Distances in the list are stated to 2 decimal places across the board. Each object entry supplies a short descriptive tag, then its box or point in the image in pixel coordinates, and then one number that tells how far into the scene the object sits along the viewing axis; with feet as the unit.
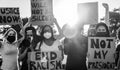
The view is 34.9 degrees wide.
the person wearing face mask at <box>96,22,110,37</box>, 16.78
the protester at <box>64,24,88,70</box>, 15.08
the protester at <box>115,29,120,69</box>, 16.91
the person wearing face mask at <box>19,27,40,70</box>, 16.41
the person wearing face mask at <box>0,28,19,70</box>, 15.55
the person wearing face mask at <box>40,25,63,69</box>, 16.02
